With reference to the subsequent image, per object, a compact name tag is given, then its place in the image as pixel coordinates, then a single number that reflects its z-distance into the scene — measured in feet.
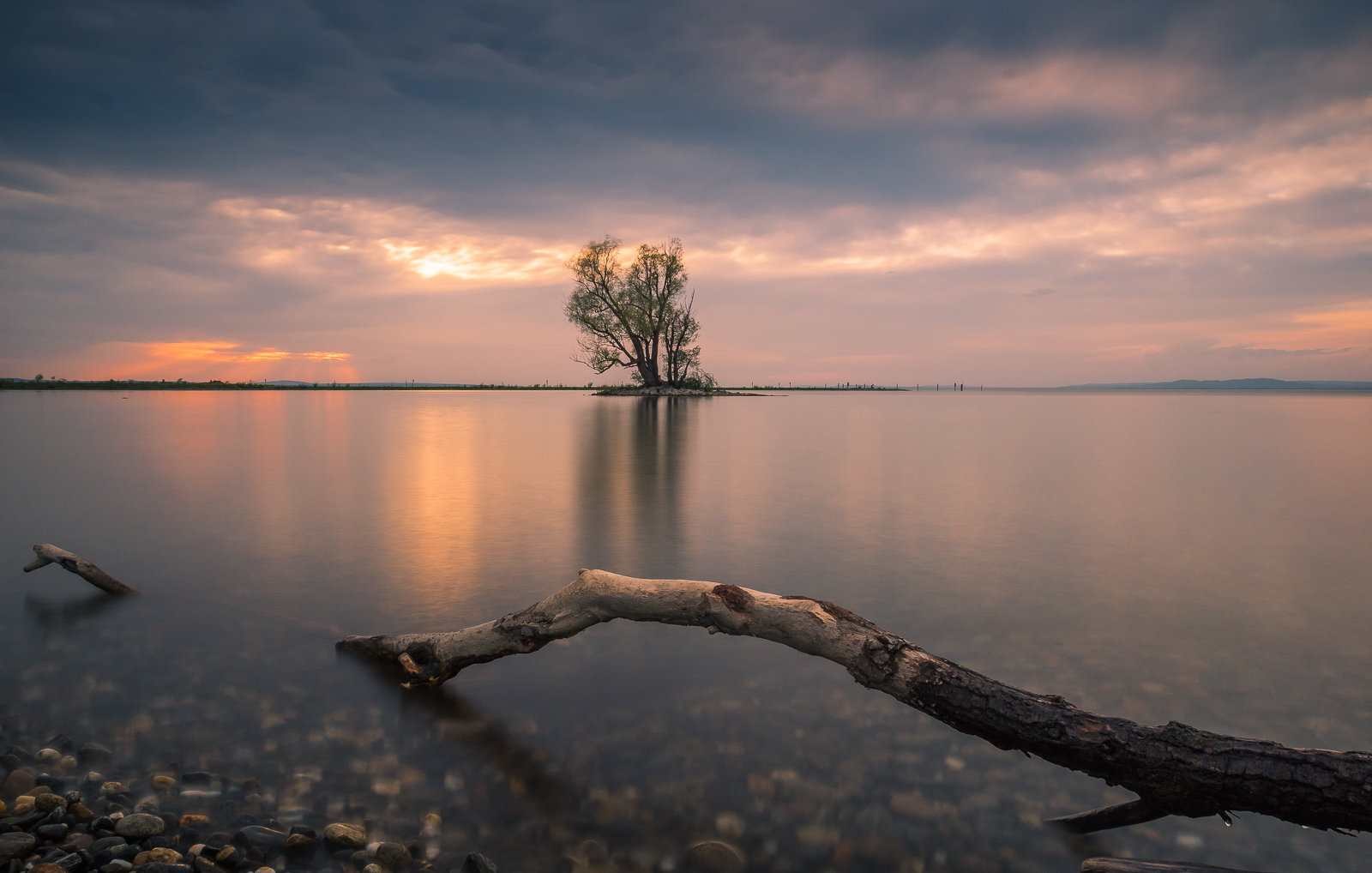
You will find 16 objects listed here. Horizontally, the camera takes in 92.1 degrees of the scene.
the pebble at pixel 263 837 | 10.31
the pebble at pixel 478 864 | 9.70
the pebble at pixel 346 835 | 10.32
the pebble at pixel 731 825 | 10.76
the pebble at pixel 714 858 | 10.06
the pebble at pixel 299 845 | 10.23
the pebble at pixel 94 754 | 12.53
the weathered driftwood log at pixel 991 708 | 8.40
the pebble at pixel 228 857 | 9.93
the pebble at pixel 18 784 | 11.52
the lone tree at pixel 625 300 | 204.03
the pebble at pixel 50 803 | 10.89
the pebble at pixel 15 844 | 9.68
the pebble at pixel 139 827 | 10.34
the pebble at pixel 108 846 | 9.91
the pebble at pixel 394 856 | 10.01
